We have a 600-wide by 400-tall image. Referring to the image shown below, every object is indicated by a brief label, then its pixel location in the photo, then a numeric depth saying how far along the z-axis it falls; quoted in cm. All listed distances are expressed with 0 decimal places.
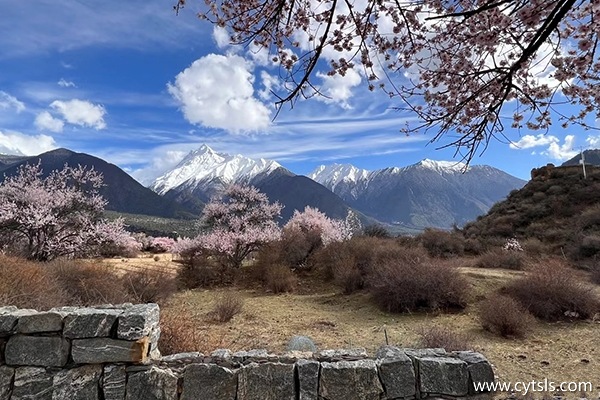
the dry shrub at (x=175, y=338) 488
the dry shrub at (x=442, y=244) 1706
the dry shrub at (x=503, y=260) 1316
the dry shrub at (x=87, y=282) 707
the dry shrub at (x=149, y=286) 865
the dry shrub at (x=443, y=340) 530
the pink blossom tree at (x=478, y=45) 302
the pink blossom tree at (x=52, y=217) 1153
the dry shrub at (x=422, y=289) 852
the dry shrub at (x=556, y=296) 757
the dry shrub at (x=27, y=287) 537
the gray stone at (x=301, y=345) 540
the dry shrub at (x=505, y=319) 656
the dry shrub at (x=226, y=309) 803
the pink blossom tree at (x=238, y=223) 1473
